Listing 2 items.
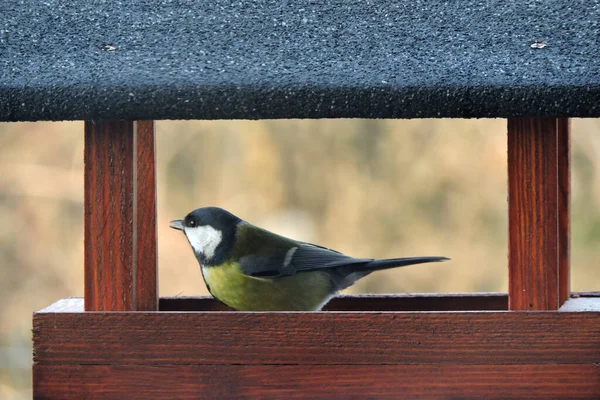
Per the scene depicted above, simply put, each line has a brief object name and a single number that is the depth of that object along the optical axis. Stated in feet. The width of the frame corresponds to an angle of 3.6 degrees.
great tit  15.13
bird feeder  14.68
